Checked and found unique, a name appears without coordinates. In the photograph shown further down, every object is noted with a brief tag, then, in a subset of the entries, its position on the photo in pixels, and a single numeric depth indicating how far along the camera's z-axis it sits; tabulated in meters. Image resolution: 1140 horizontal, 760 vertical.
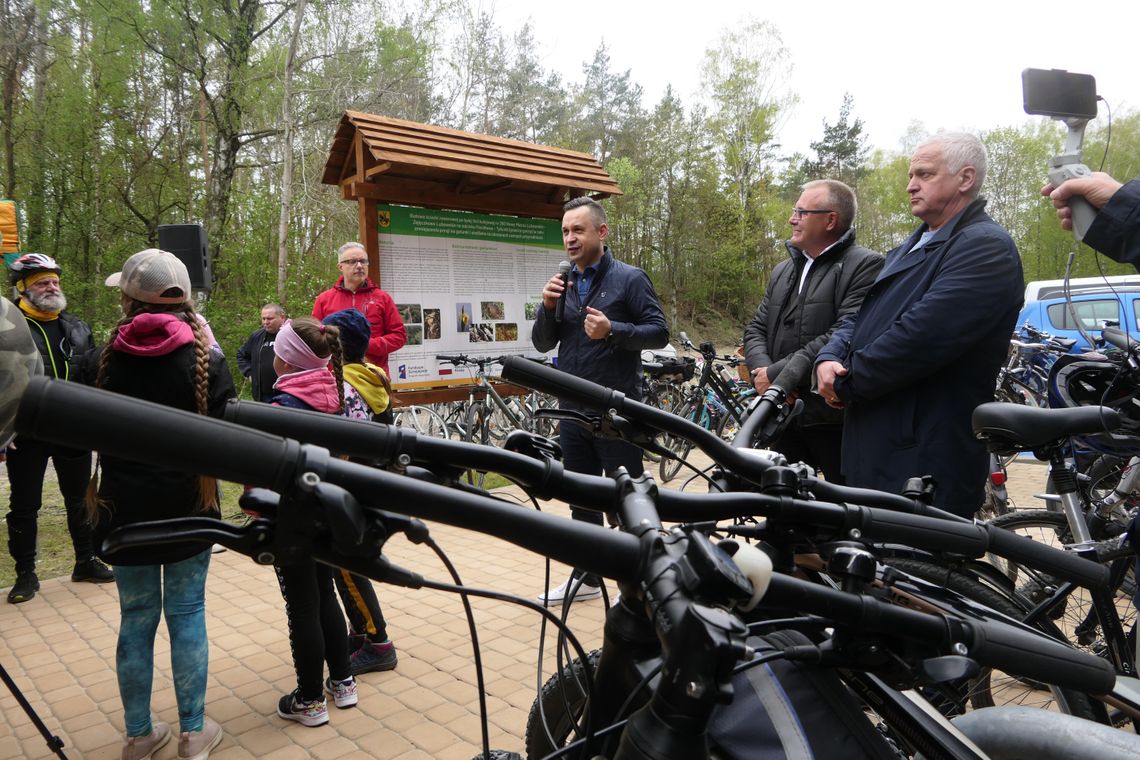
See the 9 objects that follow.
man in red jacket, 6.16
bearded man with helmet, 4.68
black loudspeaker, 6.60
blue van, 11.02
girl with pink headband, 3.04
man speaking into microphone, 4.18
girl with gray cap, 2.76
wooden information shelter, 6.57
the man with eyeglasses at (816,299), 3.79
